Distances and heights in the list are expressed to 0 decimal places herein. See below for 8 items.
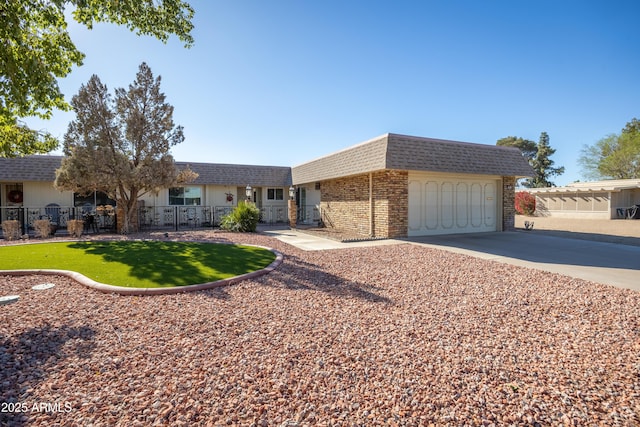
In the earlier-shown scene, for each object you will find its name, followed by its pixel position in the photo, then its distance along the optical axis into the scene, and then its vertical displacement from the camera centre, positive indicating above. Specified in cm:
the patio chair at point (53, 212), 1490 -2
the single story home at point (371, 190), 1120 +92
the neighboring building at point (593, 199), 2348 +60
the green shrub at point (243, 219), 1341 -43
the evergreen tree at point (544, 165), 4456 +623
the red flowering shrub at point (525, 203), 2859 +37
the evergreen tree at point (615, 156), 3309 +589
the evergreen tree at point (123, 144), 1192 +288
